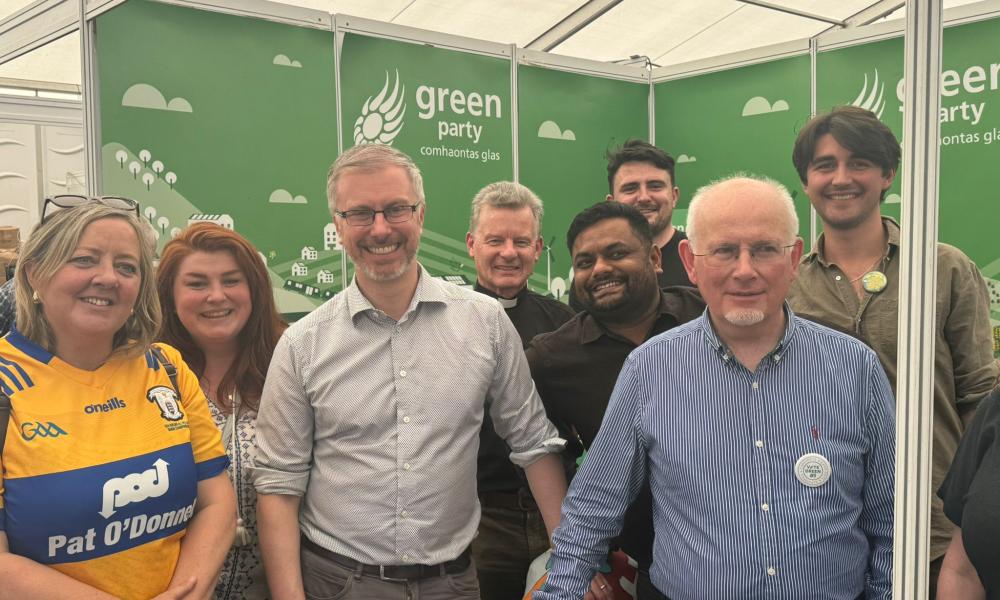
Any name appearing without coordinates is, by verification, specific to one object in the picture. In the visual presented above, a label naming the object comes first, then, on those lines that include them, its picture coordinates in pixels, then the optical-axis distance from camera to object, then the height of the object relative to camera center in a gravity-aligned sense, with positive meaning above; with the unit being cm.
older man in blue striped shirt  152 -34
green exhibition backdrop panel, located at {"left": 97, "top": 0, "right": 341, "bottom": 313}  339 +70
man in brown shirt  203 -2
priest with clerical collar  251 -17
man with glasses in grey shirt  195 -38
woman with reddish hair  221 -14
